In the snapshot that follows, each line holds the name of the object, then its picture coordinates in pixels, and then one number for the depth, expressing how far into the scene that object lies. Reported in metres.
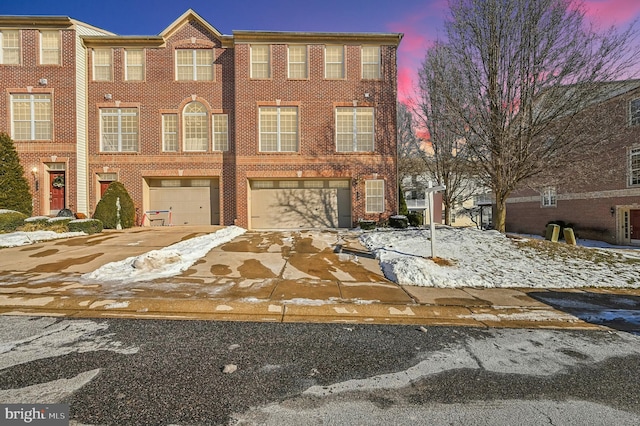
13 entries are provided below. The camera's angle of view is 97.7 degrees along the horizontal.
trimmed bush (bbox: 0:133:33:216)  13.47
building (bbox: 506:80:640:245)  10.12
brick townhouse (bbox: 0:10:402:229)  15.80
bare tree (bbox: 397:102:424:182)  26.89
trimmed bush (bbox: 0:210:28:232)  11.23
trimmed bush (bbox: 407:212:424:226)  18.12
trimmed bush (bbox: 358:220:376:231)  15.22
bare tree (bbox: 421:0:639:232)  9.53
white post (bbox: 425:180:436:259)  7.61
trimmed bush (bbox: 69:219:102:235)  12.02
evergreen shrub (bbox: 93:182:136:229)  13.72
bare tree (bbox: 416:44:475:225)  11.07
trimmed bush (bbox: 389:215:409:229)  15.13
